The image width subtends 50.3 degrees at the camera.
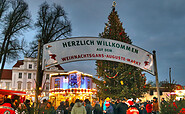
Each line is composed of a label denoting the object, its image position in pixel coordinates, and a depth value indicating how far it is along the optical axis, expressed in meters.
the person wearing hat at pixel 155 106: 13.81
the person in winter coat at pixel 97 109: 14.38
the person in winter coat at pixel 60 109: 10.82
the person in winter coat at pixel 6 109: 5.61
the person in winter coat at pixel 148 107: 14.28
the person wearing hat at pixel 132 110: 7.67
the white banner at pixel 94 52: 8.27
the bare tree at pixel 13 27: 22.83
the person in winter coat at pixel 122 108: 10.94
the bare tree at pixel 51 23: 26.14
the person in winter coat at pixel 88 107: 12.94
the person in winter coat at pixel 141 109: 12.14
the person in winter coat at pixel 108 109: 11.18
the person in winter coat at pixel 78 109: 8.57
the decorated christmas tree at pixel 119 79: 18.23
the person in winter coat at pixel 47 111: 6.30
